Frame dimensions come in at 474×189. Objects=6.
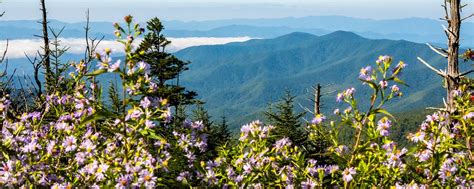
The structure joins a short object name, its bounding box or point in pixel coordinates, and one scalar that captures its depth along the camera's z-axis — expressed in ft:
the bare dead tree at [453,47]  28.86
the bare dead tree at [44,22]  62.51
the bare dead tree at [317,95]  88.49
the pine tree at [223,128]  135.42
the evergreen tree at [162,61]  128.67
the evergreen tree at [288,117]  96.12
